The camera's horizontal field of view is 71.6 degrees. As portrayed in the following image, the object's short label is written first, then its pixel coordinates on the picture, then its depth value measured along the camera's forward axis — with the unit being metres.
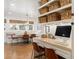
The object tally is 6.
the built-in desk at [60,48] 1.03
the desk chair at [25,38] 4.14
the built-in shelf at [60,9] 1.33
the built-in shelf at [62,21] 1.38
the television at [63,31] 1.43
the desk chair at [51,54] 1.22
